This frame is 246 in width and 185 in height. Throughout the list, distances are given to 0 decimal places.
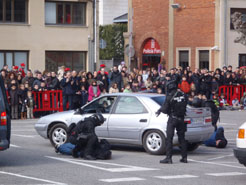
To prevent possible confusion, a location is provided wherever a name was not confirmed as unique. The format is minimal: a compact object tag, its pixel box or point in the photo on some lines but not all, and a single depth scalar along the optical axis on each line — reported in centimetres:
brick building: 4196
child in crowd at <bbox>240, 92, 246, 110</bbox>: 2970
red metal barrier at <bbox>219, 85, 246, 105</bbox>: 2991
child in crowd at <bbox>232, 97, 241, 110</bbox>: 2952
